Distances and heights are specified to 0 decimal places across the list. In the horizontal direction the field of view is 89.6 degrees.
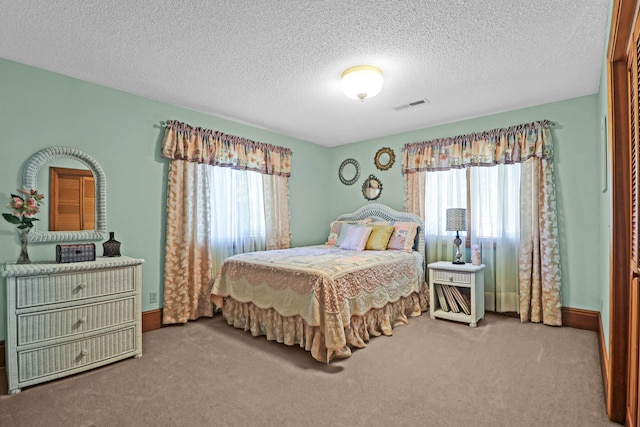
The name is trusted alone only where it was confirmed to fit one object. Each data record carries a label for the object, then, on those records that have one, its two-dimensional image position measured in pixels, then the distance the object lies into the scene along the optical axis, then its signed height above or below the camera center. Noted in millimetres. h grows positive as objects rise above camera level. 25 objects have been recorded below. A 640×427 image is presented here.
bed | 2650 -724
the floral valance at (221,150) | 3502 +796
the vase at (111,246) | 2916 -285
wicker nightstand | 3433 -883
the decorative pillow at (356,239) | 4066 -315
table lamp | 3697 -82
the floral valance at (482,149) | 3496 +791
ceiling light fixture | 2627 +1111
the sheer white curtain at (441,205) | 4090 +121
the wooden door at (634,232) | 1359 -83
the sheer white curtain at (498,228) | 3713 -164
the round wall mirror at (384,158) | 4774 +844
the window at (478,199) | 3738 +187
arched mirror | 2666 +274
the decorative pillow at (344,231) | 4370 -231
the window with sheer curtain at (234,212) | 3904 +34
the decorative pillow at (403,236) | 4047 -282
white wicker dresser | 2195 -759
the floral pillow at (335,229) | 4660 -224
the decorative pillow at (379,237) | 4047 -293
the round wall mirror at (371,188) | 4918 +409
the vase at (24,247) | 2512 -248
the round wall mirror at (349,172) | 5223 +708
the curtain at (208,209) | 3482 +77
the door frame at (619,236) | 1715 -125
